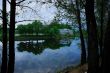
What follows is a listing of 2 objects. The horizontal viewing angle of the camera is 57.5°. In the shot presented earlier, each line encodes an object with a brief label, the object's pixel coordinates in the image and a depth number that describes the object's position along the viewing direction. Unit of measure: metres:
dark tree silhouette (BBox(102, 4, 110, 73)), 4.18
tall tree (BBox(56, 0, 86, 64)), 10.64
